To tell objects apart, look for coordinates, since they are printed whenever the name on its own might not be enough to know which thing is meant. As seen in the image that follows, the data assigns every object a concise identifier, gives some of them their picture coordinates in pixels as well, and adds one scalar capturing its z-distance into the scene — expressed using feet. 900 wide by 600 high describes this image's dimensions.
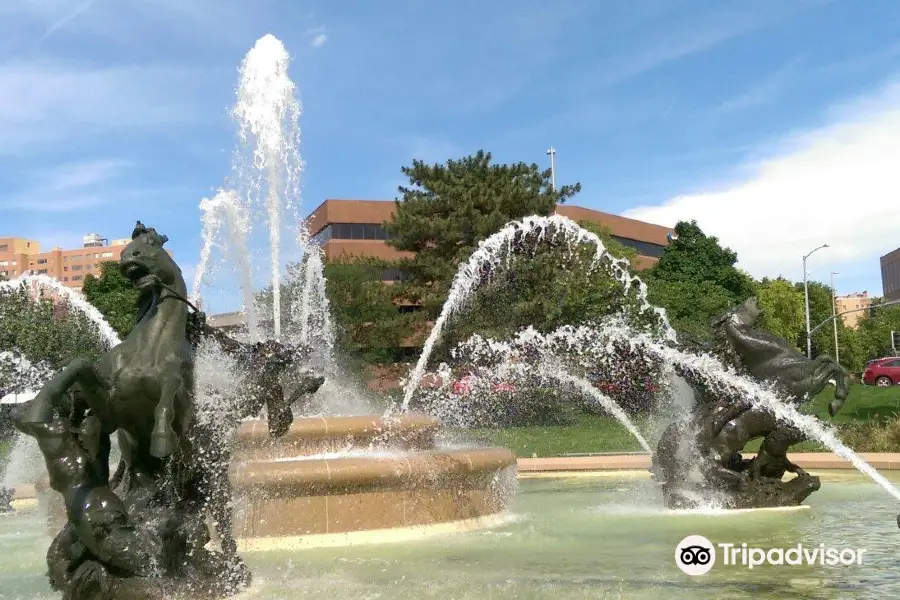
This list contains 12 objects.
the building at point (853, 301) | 559.30
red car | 139.95
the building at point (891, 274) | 416.50
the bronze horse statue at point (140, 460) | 14.28
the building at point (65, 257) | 495.41
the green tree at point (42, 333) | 100.78
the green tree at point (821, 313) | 269.44
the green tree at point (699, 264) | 186.39
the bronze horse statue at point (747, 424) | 26.73
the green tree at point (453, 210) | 107.65
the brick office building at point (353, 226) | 185.37
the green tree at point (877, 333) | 306.55
